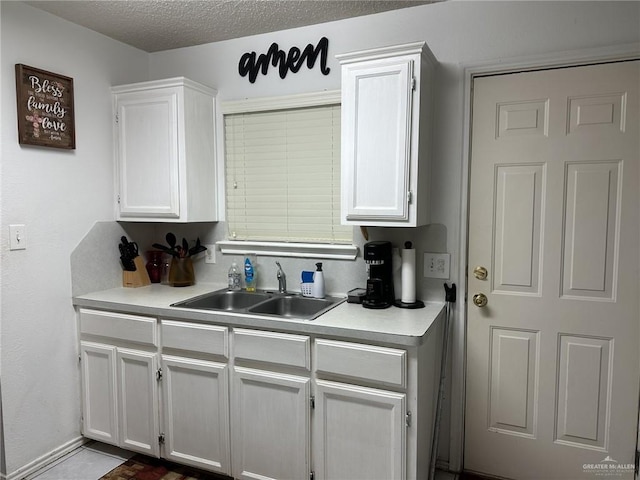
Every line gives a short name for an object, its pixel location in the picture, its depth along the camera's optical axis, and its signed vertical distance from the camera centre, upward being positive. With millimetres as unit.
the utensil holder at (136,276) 2834 -425
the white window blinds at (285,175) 2576 +221
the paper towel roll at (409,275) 2260 -326
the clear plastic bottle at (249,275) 2723 -395
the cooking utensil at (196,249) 2885 -251
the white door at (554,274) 2020 -300
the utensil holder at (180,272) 2840 -396
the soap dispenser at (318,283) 2504 -408
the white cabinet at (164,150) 2598 +371
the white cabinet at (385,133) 2039 +373
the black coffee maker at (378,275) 2236 -330
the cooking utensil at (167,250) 2834 -252
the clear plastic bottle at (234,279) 2748 -424
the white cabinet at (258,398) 1860 -901
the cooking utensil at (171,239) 2918 -188
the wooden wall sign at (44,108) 2234 +546
